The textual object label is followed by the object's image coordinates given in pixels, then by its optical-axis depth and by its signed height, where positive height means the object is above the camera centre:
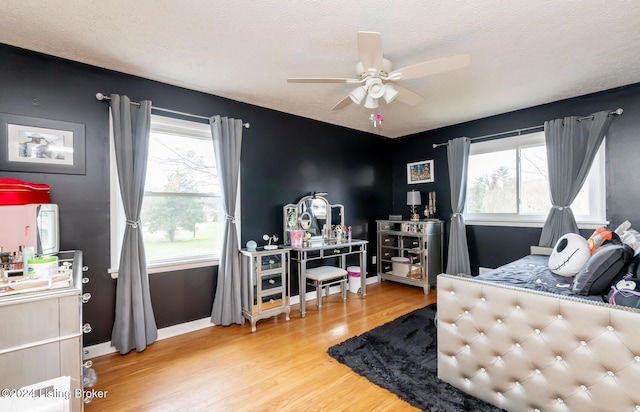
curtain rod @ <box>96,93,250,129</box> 2.49 +0.99
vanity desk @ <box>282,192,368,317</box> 3.45 -0.38
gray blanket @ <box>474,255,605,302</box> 2.12 -0.63
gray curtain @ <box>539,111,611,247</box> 3.12 +0.51
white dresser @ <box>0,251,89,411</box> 1.16 -0.55
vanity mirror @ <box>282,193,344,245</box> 3.71 -0.12
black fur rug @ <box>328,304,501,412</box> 1.82 -1.26
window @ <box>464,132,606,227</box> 3.25 +0.25
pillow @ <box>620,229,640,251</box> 2.32 -0.30
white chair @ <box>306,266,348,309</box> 3.49 -0.89
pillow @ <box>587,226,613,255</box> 2.46 -0.31
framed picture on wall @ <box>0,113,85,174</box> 2.16 +0.52
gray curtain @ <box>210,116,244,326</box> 3.04 -0.30
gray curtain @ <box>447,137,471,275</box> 4.07 -0.04
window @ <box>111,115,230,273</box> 2.81 +0.07
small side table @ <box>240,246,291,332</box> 3.00 -0.84
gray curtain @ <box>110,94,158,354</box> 2.49 -0.25
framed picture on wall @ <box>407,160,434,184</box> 4.73 +0.58
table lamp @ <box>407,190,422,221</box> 4.58 +0.09
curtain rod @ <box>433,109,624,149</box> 3.05 +0.99
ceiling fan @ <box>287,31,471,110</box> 1.77 +0.95
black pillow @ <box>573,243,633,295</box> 1.88 -0.44
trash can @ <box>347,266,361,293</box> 4.14 -1.07
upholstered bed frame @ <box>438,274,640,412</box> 1.33 -0.79
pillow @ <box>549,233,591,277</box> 2.36 -0.44
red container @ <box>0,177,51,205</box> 1.69 +0.11
